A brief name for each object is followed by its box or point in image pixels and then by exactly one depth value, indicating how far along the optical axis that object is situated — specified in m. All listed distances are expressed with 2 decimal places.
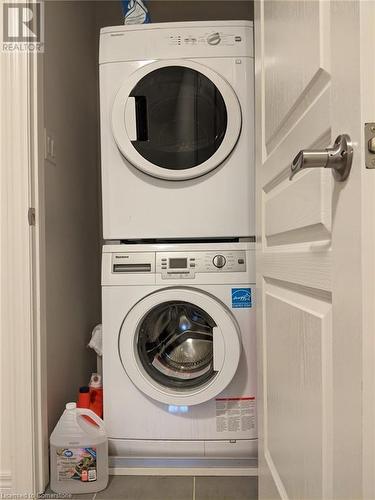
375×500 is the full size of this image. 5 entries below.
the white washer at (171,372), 1.48
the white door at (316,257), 0.47
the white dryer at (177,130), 1.54
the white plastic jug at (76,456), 1.37
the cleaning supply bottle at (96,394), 1.64
